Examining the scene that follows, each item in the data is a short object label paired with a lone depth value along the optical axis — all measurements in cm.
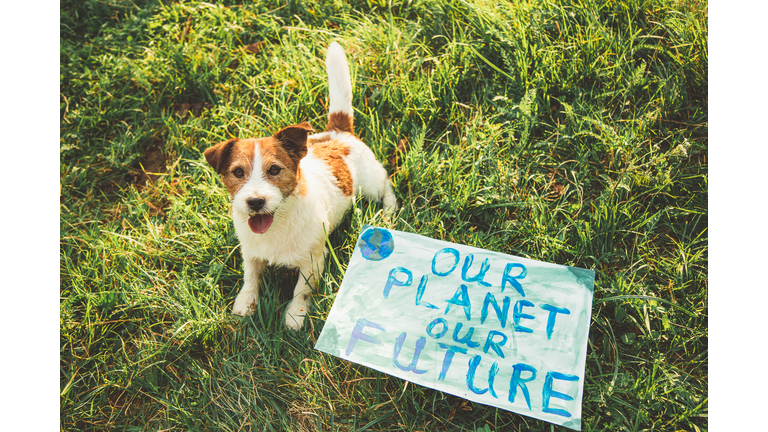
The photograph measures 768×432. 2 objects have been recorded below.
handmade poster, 128
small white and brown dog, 132
